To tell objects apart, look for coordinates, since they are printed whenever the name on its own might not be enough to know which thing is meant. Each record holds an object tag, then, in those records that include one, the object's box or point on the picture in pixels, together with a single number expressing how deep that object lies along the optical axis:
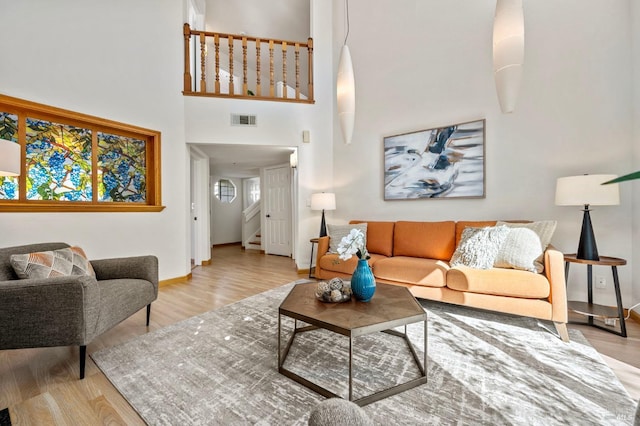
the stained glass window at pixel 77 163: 2.76
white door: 6.04
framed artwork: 3.43
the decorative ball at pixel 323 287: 1.91
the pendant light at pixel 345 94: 2.44
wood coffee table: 1.54
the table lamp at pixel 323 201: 4.21
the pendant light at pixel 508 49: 1.76
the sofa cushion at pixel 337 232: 3.60
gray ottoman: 0.60
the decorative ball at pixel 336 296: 1.86
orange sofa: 2.25
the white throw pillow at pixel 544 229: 2.63
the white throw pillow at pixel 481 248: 2.58
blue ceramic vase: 1.88
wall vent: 4.29
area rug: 1.45
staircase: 6.95
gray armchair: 1.65
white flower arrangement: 1.90
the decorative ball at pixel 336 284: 1.94
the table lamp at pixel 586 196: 2.37
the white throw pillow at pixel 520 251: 2.44
